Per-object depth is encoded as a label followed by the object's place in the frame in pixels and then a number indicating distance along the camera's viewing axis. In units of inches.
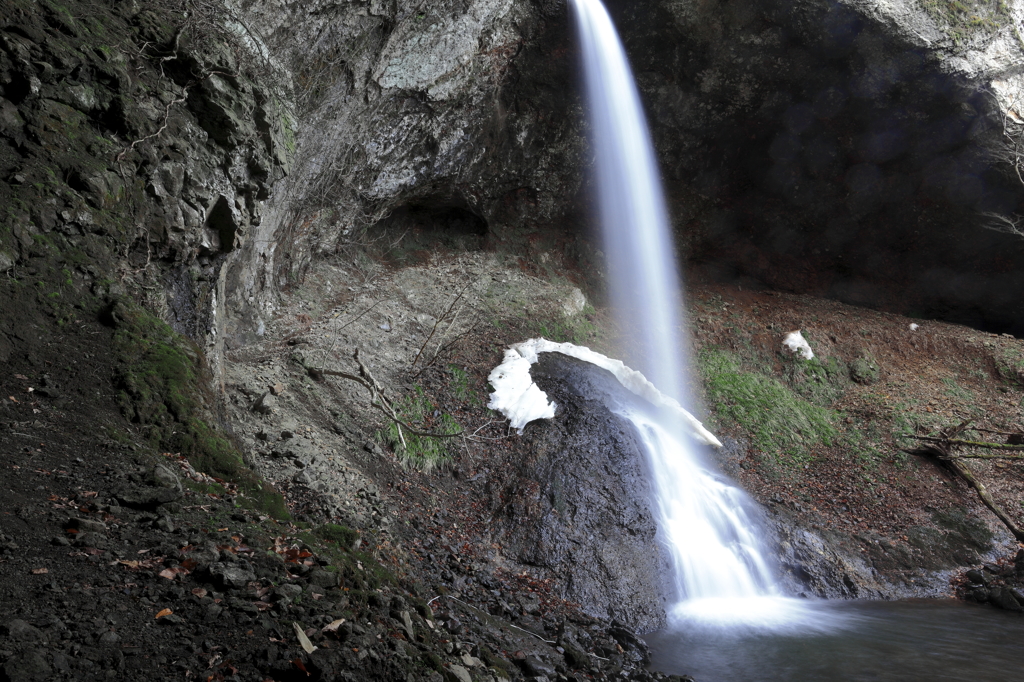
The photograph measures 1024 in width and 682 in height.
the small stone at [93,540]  92.3
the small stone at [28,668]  65.9
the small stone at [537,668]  154.4
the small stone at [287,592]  98.4
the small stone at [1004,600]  267.0
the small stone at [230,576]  96.1
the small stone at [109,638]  75.9
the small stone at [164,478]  121.1
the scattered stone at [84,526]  95.7
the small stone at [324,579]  107.5
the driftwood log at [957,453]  333.7
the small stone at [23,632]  70.9
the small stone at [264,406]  219.8
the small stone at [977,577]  289.0
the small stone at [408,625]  112.3
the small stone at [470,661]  120.6
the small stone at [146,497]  110.4
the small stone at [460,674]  107.9
